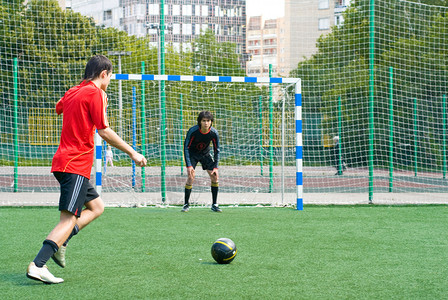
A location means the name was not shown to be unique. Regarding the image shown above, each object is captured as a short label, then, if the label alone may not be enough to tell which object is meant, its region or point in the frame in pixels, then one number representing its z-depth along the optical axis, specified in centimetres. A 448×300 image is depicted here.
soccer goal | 1102
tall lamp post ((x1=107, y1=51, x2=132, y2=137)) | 1309
